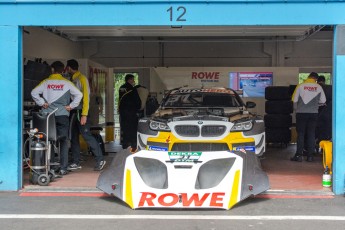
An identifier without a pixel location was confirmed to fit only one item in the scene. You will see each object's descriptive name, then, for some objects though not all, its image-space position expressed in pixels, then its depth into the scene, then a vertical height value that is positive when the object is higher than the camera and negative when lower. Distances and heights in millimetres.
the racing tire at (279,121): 13594 -553
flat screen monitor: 15656 +629
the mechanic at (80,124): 9047 -457
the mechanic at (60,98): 8477 +42
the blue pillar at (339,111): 7062 -137
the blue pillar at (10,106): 7184 -86
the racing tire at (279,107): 13617 -160
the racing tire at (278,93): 13703 +239
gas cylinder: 7594 -912
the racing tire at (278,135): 13625 -951
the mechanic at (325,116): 11859 -356
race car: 8133 -525
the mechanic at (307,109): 10555 -165
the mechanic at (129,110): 11891 -229
